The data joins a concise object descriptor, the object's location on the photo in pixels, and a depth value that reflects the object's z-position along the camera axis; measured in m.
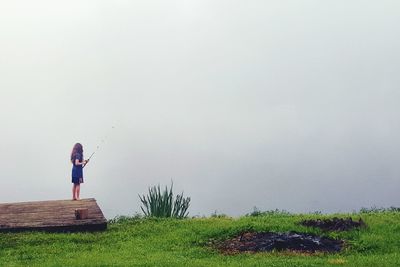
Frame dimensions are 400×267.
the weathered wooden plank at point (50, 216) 18.66
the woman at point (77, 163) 21.27
